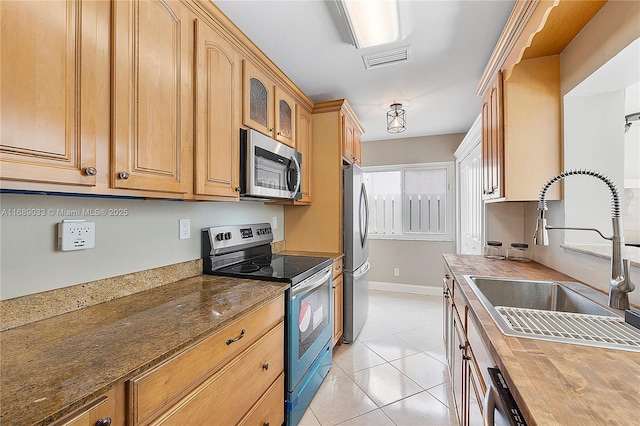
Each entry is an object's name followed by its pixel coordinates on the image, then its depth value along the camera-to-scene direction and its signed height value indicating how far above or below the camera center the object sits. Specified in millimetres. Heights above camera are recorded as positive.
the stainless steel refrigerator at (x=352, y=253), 2680 -394
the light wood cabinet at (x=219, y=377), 777 -584
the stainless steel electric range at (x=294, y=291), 1589 -500
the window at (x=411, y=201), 4242 +170
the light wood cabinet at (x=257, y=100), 1771 +768
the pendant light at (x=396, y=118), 3057 +1083
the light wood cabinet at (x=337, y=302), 2426 -821
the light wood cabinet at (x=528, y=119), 1749 +603
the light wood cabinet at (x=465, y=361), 979 -655
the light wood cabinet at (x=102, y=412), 592 -455
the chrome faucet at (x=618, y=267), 1050 -210
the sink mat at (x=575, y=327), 832 -391
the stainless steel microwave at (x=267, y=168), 1755 +313
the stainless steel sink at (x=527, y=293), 1425 -441
